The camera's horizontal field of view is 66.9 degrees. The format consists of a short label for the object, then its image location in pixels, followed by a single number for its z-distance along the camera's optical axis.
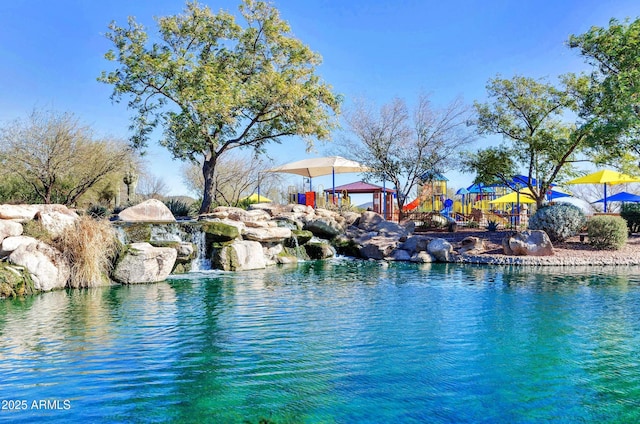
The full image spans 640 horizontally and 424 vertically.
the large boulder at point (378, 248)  16.24
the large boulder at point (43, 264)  9.05
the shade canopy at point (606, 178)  19.64
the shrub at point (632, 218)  18.67
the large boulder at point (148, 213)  14.56
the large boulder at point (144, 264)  10.22
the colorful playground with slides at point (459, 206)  21.08
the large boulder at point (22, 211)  10.43
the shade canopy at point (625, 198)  24.08
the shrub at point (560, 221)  15.89
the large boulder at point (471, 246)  15.47
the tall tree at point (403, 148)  21.28
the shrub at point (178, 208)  21.02
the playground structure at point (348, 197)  23.62
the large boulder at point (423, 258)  15.11
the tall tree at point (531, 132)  18.27
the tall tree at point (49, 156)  19.41
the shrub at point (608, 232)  15.21
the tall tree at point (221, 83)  17.75
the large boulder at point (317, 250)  16.34
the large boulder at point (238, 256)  12.82
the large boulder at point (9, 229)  9.68
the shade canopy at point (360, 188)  25.41
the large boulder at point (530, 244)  14.59
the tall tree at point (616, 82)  15.12
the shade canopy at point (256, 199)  30.46
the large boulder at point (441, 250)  15.15
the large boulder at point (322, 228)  17.52
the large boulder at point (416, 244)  15.91
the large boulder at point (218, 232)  13.41
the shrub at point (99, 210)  17.52
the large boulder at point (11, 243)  9.31
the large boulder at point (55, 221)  9.88
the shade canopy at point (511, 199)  25.67
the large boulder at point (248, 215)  16.42
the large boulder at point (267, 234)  14.40
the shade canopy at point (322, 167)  22.30
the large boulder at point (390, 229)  17.83
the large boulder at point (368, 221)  19.06
